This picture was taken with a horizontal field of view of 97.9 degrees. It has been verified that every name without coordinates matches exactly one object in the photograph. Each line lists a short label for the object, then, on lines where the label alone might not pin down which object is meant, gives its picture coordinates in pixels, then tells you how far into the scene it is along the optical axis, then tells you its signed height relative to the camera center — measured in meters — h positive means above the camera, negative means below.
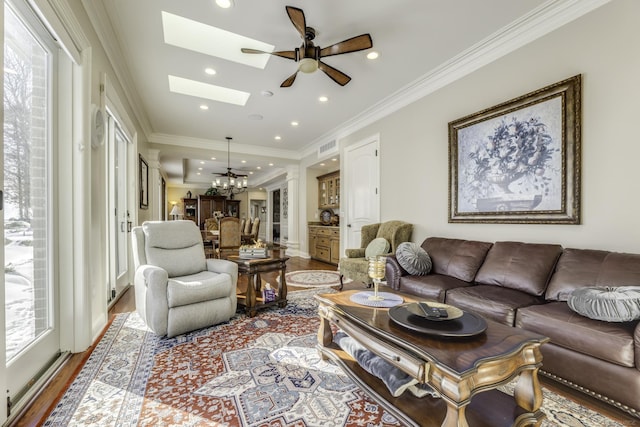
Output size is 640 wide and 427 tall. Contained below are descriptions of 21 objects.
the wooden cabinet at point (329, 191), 6.55 +0.50
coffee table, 1.02 -0.63
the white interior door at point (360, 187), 4.58 +0.42
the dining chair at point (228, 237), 4.85 -0.45
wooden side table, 2.82 -0.65
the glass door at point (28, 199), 1.54 +0.08
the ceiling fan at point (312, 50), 2.36 +1.46
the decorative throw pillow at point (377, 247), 3.59 -0.48
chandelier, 6.40 +0.76
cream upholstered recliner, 2.29 -0.63
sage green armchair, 3.43 -0.53
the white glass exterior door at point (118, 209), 3.45 +0.03
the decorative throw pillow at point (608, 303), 1.48 -0.51
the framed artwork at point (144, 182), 4.85 +0.54
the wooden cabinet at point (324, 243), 5.94 -0.74
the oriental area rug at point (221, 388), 1.41 -1.05
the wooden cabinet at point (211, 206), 10.29 +0.19
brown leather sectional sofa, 1.42 -0.64
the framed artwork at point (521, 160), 2.30 +0.48
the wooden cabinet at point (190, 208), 11.32 +0.13
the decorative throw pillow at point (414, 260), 2.85 -0.50
